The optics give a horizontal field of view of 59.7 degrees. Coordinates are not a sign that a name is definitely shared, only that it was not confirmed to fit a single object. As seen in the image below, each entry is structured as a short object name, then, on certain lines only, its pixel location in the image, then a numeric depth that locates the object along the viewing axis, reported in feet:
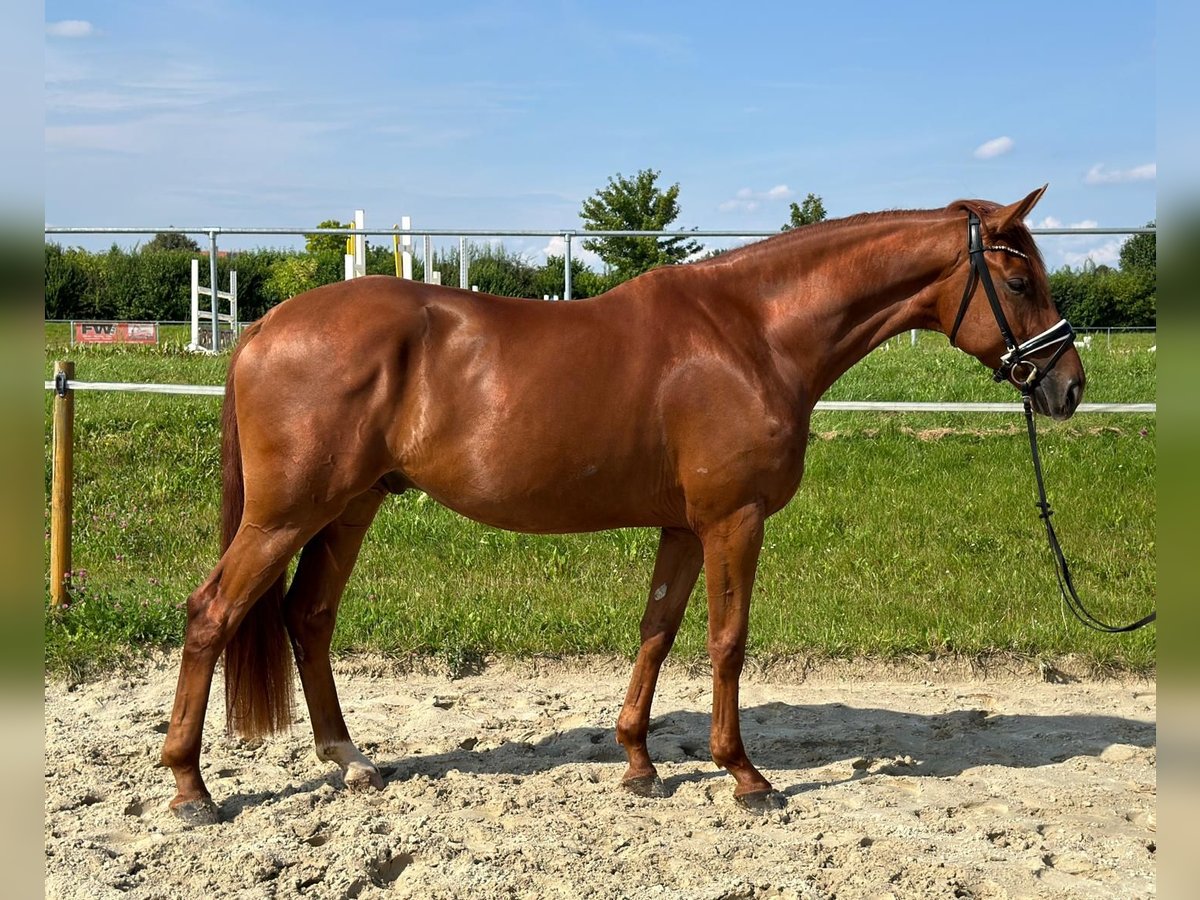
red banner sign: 59.57
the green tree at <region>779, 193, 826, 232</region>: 87.30
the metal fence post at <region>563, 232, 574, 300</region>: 31.68
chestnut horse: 12.77
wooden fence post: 20.36
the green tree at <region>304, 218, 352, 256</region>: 72.54
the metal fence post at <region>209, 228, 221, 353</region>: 35.12
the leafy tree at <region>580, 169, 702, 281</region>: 79.61
